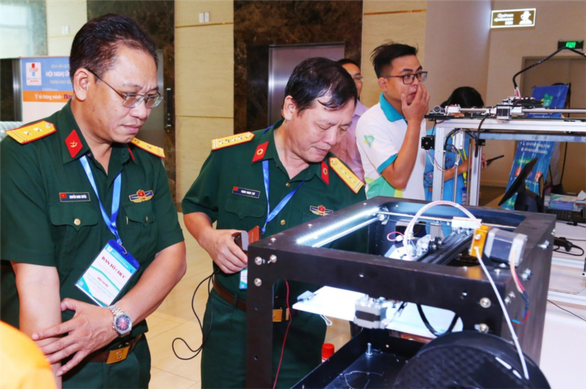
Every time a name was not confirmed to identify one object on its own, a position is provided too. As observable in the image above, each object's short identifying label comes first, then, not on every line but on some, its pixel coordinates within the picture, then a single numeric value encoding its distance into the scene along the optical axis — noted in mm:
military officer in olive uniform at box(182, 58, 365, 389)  1531
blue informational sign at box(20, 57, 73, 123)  4719
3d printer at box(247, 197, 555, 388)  565
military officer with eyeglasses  1184
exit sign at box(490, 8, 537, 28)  8430
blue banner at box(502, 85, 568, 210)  3242
